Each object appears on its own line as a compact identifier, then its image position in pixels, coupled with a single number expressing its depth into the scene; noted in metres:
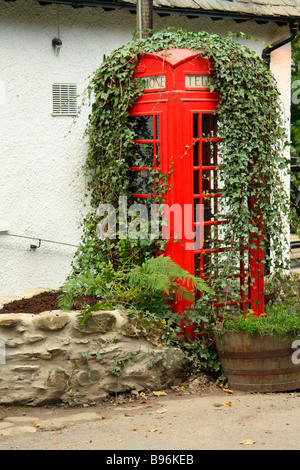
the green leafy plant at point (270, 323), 6.34
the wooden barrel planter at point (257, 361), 6.36
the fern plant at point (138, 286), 6.36
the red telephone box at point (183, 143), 6.66
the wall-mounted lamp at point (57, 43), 8.54
